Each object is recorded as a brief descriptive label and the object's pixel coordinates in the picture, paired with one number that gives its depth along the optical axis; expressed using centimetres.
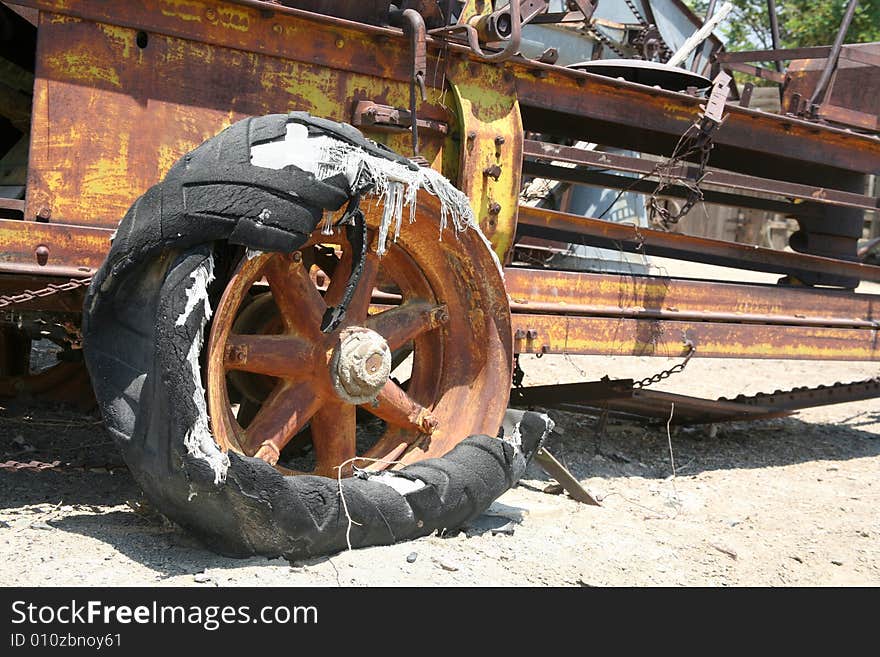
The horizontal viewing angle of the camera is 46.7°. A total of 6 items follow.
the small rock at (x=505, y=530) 328
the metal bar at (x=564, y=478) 378
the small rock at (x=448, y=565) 280
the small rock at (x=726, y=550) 333
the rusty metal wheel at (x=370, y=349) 294
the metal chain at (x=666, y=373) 427
